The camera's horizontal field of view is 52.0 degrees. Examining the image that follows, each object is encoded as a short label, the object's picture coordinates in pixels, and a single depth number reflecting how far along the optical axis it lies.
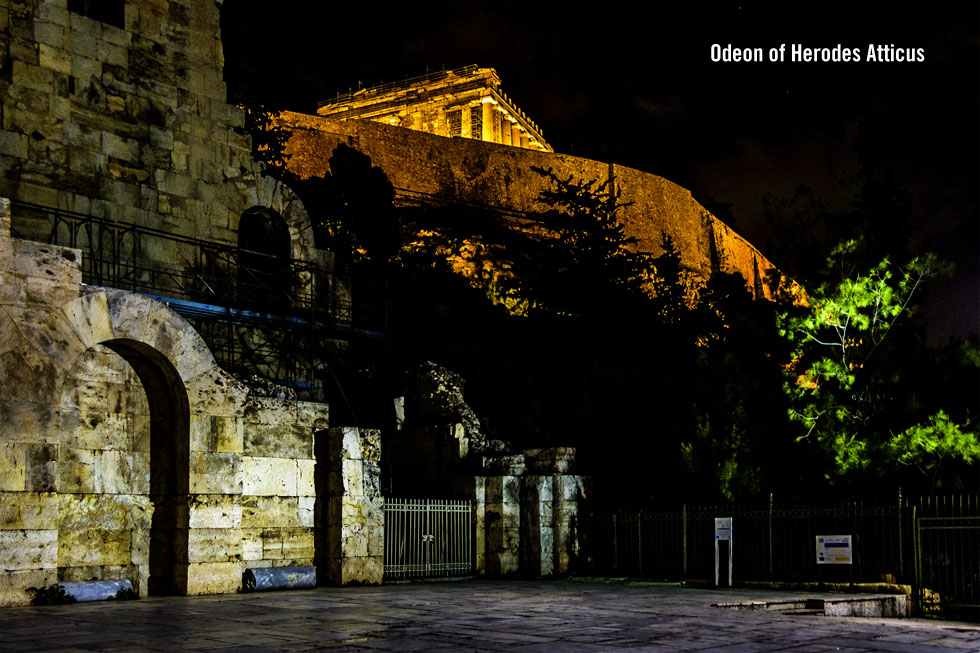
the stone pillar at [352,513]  16.00
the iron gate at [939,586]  14.12
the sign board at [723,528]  15.97
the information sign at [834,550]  14.23
